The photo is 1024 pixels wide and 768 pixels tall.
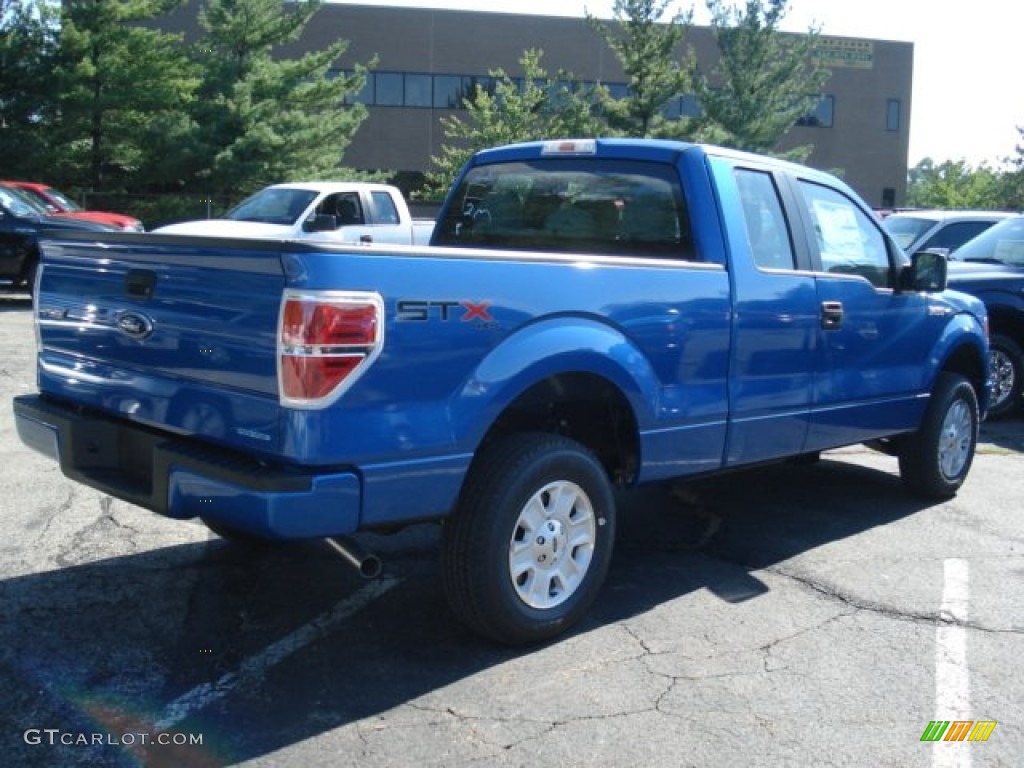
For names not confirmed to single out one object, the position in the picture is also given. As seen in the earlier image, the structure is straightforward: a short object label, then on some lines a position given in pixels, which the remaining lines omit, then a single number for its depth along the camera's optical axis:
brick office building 40.41
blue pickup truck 3.30
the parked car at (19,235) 15.02
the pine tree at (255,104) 25.22
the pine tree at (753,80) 28.53
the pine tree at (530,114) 29.00
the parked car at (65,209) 16.16
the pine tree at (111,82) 23.38
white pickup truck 14.17
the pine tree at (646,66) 27.98
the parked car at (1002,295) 9.60
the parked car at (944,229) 11.75
